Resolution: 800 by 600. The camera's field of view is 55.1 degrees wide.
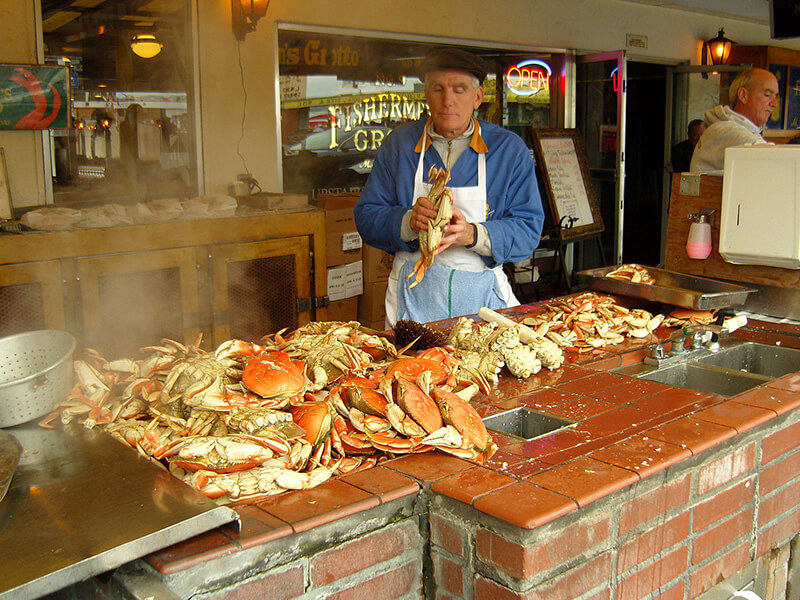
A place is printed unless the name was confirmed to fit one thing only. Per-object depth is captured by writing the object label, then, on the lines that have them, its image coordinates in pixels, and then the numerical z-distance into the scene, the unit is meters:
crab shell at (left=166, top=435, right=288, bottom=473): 1.75
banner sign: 4.94
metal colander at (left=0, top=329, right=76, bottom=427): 2.06
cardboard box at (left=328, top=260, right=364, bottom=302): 5.82
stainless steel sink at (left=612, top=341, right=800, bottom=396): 2.81
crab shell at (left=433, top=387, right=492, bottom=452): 1.98
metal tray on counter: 3.33
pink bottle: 3.82
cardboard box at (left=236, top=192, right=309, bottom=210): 5.33
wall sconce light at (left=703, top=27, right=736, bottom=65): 10.41
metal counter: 1.34
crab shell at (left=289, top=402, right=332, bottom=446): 1.91
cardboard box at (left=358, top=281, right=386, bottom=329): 6.24
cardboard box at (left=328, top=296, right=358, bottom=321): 5.88
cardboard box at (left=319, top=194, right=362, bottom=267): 5.80
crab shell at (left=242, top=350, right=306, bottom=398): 2.01
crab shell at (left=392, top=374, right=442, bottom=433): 1.97
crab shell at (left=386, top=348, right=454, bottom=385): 2.24
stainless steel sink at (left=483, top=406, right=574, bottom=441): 2.27
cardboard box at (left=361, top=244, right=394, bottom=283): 6.18
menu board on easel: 8.03
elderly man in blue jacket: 3.71
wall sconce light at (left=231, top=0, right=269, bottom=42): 5.79
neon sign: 8.44
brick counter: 1.60
